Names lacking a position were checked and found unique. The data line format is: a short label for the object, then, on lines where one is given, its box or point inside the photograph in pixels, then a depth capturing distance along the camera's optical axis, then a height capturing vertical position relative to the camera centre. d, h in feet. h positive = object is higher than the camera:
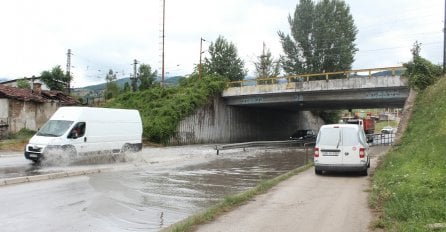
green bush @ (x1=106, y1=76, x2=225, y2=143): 128.06 +9.92
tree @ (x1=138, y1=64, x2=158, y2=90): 230.27 +29.40
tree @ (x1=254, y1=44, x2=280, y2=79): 238.72 +36.72
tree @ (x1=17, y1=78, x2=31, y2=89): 202.80 +22.29
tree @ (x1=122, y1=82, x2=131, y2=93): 235.56 +24.77
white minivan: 49.85 -1.84
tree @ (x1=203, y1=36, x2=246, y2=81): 214.69 +35.73
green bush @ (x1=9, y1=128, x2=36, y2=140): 113.91 -0.84
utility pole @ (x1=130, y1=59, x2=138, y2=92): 235.89 +30.99
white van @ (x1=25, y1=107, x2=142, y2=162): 59.57 -0.22
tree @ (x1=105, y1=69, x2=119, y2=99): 222.32 +26.11
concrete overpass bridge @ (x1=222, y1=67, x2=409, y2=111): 116.16 +12.36
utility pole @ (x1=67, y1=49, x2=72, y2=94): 209.53 +31.99
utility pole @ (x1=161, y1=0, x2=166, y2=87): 166.61 +28.03
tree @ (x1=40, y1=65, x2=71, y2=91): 204.54 +24.60
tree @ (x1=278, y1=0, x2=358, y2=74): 184.65 +40.85
